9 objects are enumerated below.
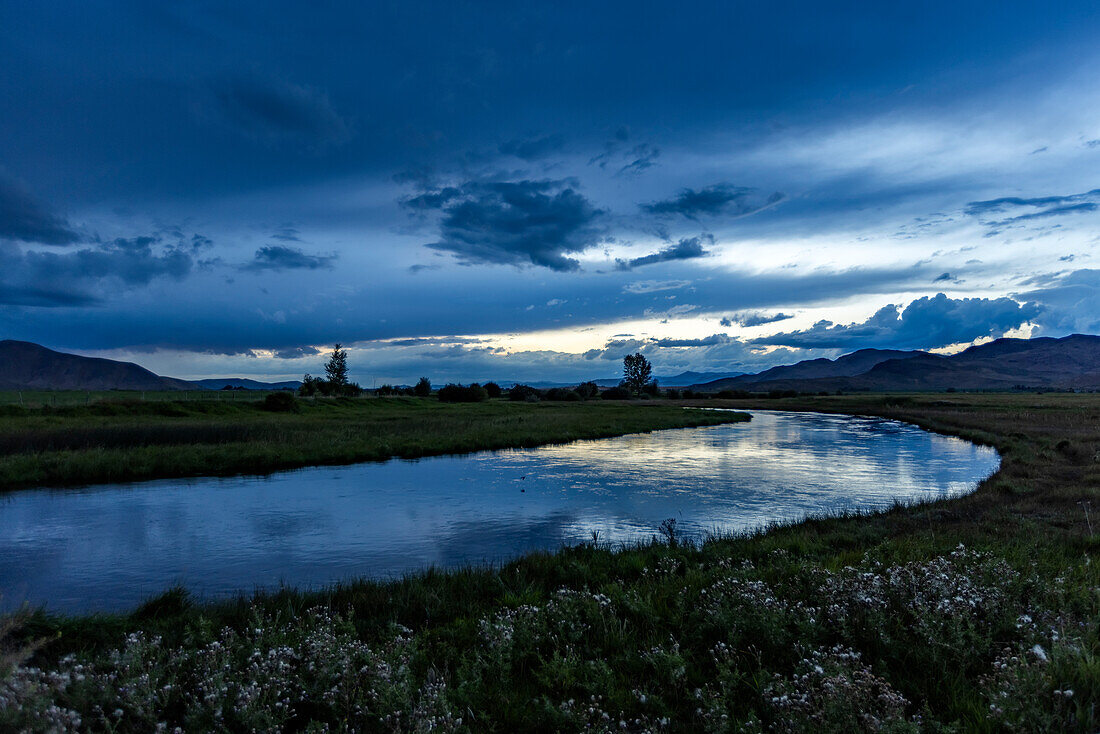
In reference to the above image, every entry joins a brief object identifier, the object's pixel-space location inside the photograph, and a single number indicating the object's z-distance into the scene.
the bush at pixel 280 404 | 64.25
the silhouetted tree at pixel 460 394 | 106.12
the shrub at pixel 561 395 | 128.12
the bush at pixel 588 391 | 141.75
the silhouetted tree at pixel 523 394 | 119.39
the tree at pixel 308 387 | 110.90
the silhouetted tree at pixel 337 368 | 127.44
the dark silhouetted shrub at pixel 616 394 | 156.88
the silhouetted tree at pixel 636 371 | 185.00
